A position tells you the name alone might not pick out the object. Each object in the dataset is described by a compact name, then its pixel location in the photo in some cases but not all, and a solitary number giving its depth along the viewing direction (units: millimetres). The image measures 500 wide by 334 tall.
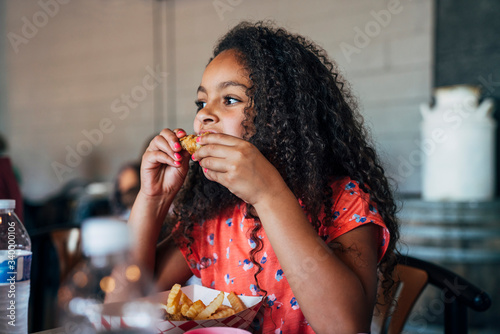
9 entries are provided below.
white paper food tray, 500
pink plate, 571
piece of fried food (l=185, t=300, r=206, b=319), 662
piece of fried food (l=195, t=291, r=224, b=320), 655
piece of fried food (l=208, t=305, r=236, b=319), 652
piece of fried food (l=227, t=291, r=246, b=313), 713
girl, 892
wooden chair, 988
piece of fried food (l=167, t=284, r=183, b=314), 667
